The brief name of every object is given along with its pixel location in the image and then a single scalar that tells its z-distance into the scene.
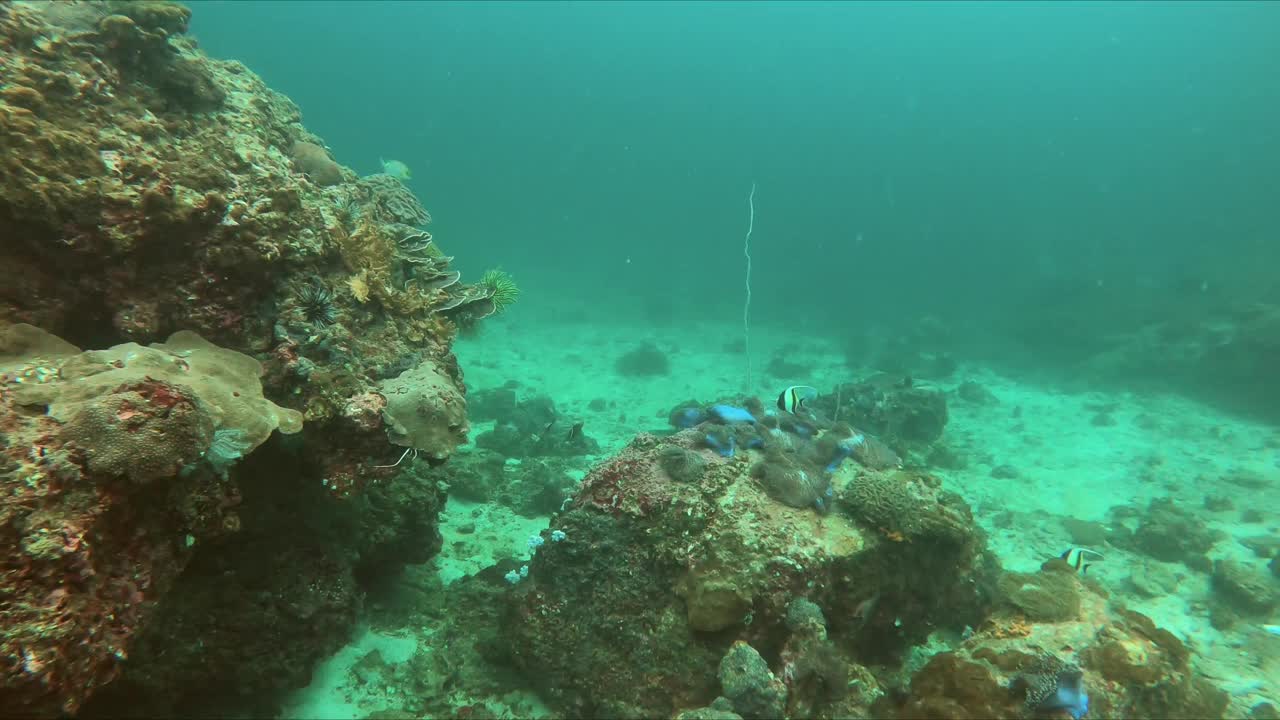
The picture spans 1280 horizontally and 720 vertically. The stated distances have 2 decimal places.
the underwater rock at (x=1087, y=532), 9.35
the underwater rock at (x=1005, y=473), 11.99
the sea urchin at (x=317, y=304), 4.25
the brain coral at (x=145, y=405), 2.38
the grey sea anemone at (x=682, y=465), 4.96
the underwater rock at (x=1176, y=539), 8.87
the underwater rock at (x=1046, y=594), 4.66
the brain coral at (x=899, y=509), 4.89
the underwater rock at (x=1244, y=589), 7.45
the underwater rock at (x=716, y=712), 3.61
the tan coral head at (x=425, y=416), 3.93
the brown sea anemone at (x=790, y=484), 4.95
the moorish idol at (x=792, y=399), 6.03
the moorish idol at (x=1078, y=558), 5.77
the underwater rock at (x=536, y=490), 8.52
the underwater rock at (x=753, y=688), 3.81
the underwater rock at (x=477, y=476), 8.70
